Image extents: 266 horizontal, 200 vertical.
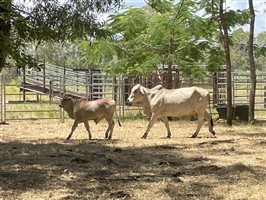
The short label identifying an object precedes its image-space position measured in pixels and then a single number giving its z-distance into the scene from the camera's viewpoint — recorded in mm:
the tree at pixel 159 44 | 18344
